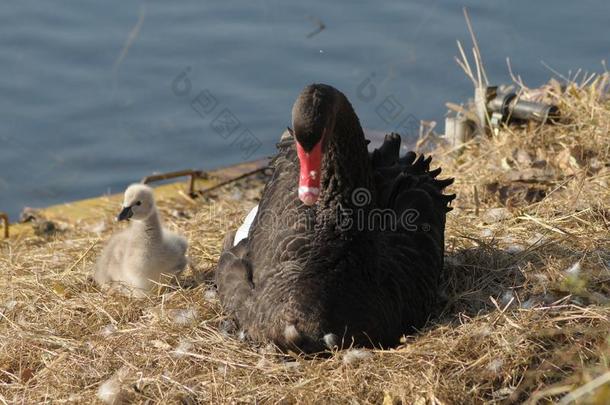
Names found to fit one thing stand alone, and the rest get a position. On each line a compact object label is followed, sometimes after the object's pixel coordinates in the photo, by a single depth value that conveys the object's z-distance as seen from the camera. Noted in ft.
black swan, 22.40
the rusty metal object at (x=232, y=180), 38.70
